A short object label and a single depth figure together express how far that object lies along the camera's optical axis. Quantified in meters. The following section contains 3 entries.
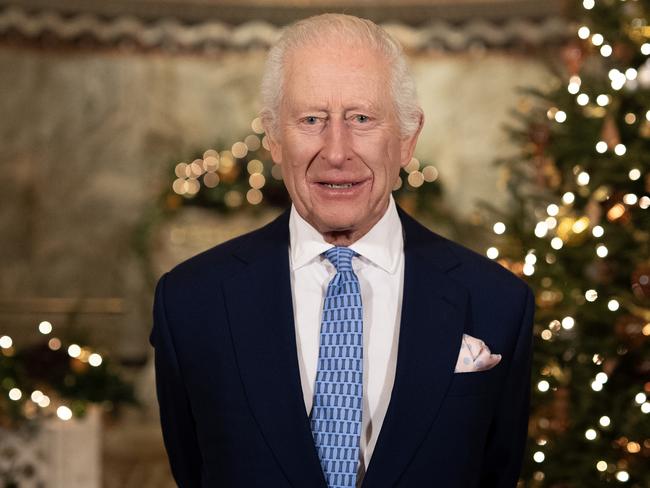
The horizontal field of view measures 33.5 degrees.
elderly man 2.01
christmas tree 4.07
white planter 4.90
